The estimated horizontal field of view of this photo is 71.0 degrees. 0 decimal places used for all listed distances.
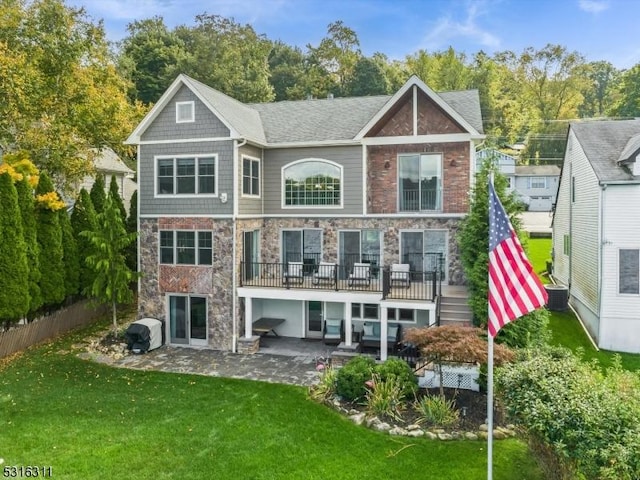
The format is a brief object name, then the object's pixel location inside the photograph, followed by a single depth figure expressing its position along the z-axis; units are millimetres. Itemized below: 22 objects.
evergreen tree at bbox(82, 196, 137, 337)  15781
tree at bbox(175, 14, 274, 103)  38812
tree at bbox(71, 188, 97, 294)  18141
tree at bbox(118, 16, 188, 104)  38812
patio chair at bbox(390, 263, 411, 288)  15719
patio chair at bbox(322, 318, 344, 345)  15406
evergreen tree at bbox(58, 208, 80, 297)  17391
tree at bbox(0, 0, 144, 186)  17875
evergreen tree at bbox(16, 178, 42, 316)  15430
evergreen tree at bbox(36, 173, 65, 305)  16219
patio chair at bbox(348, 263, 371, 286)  15266
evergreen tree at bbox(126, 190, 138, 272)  20594
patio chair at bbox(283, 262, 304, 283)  15938
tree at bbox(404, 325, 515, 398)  9469
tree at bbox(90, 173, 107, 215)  20062
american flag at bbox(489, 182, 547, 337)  6902
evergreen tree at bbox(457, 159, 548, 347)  12109
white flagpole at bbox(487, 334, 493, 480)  6876
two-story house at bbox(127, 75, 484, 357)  15562
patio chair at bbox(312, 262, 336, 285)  15789
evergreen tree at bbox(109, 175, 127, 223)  21286
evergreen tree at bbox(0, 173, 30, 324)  14406
